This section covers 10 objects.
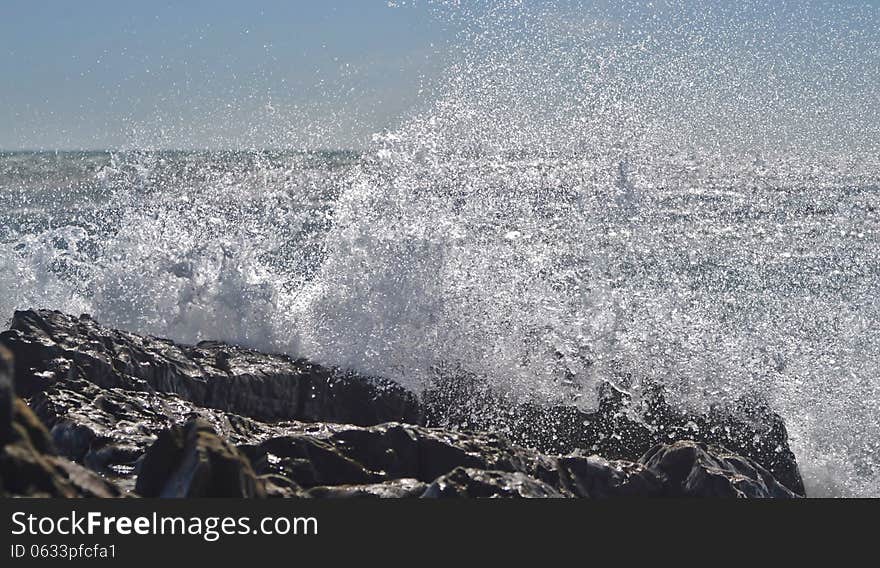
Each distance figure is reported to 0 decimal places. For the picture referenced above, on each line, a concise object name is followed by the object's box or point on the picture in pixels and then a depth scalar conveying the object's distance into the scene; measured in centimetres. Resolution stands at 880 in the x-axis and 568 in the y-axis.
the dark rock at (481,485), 464
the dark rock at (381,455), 557
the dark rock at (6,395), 304
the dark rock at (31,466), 317
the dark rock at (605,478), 612
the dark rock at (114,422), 576
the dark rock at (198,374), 743
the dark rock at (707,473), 627
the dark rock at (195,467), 386
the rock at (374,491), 487
